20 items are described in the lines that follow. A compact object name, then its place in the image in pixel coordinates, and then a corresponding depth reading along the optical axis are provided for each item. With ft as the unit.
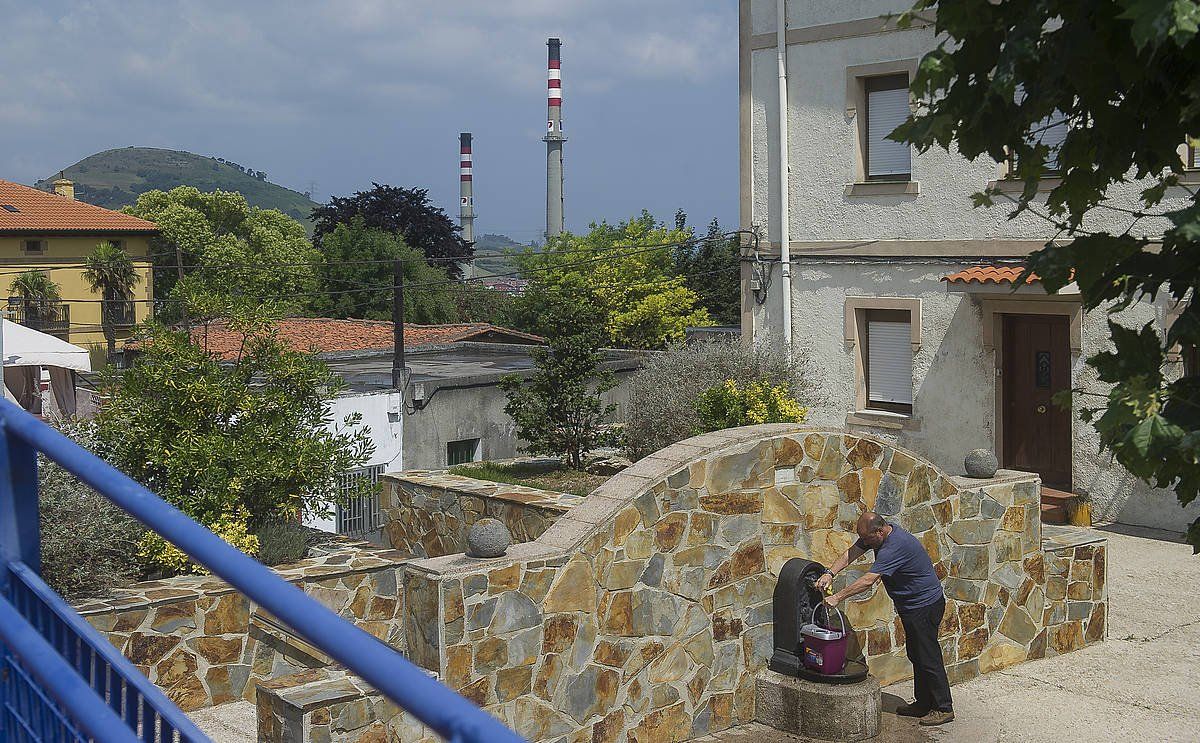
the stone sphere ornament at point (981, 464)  37.40
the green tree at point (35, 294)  169.68
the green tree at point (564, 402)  58.13
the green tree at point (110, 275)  184.62
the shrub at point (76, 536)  28.68
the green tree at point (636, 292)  123.24
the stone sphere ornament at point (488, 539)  27.14
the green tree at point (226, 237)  220.62
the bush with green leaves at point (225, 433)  33.04
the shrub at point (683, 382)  57.16
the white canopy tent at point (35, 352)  54.19
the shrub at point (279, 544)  33.40
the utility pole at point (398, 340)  73.61
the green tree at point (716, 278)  146.51
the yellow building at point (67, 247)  185.47
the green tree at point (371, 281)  191.93
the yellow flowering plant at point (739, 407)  52.75
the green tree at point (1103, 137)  11.69
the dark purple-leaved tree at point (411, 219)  217.77
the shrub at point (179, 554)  31.86
